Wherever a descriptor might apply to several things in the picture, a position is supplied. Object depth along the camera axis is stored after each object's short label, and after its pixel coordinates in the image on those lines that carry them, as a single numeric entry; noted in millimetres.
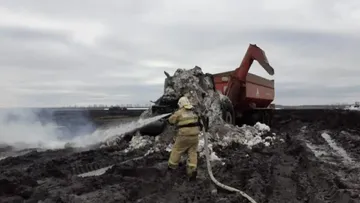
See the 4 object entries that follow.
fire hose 7333
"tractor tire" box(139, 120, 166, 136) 15039
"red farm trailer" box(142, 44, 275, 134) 16219
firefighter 9523
